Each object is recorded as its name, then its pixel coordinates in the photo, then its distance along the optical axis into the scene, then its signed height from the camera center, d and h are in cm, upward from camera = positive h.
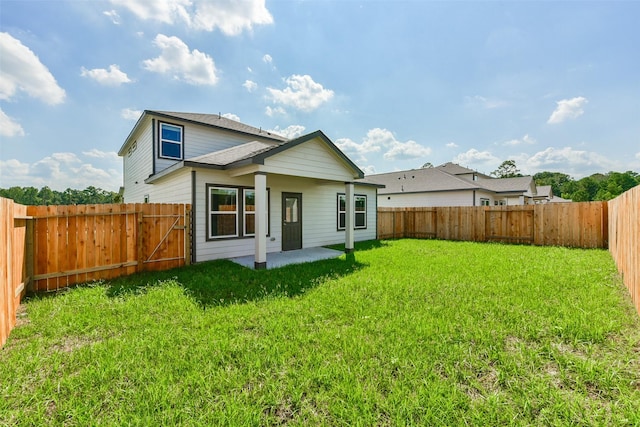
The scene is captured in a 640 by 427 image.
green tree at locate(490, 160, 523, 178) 5841 +1000
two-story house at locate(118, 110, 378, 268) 752 +107
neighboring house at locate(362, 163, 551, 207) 1976 +204
